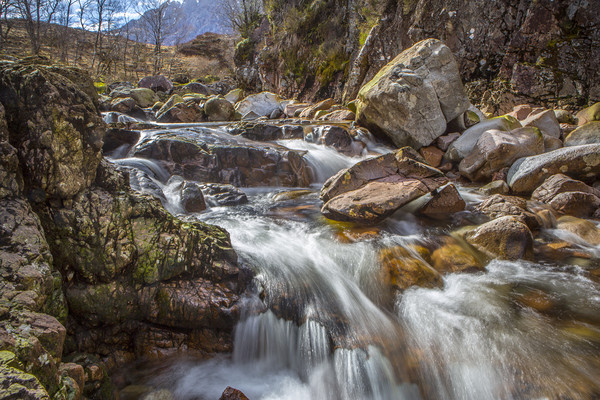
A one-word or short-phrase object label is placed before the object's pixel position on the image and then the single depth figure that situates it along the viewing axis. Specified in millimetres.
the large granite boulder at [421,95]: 8234
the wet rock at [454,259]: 3975
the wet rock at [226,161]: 7027
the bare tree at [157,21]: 32353
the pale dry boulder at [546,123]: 7795
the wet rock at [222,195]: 5902
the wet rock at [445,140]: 8344
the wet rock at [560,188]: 5754
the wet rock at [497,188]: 6540
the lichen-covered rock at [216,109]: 13547
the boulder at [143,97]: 17609
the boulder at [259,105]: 15750
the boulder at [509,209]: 4816
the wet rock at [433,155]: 8164
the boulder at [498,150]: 6902
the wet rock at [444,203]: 5551
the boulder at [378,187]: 4891
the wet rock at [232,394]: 2273
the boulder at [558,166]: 6059
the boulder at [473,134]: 7746
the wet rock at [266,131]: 9734
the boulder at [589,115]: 8266
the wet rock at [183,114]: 13024
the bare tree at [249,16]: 26156
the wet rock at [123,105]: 14738
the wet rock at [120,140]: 7348
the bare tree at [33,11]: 18514
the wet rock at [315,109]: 14000
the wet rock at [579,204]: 5418
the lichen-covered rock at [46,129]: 2258
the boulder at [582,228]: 4645
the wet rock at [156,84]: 22531
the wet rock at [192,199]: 5457
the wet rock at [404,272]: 3629
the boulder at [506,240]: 4234
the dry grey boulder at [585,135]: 7180
